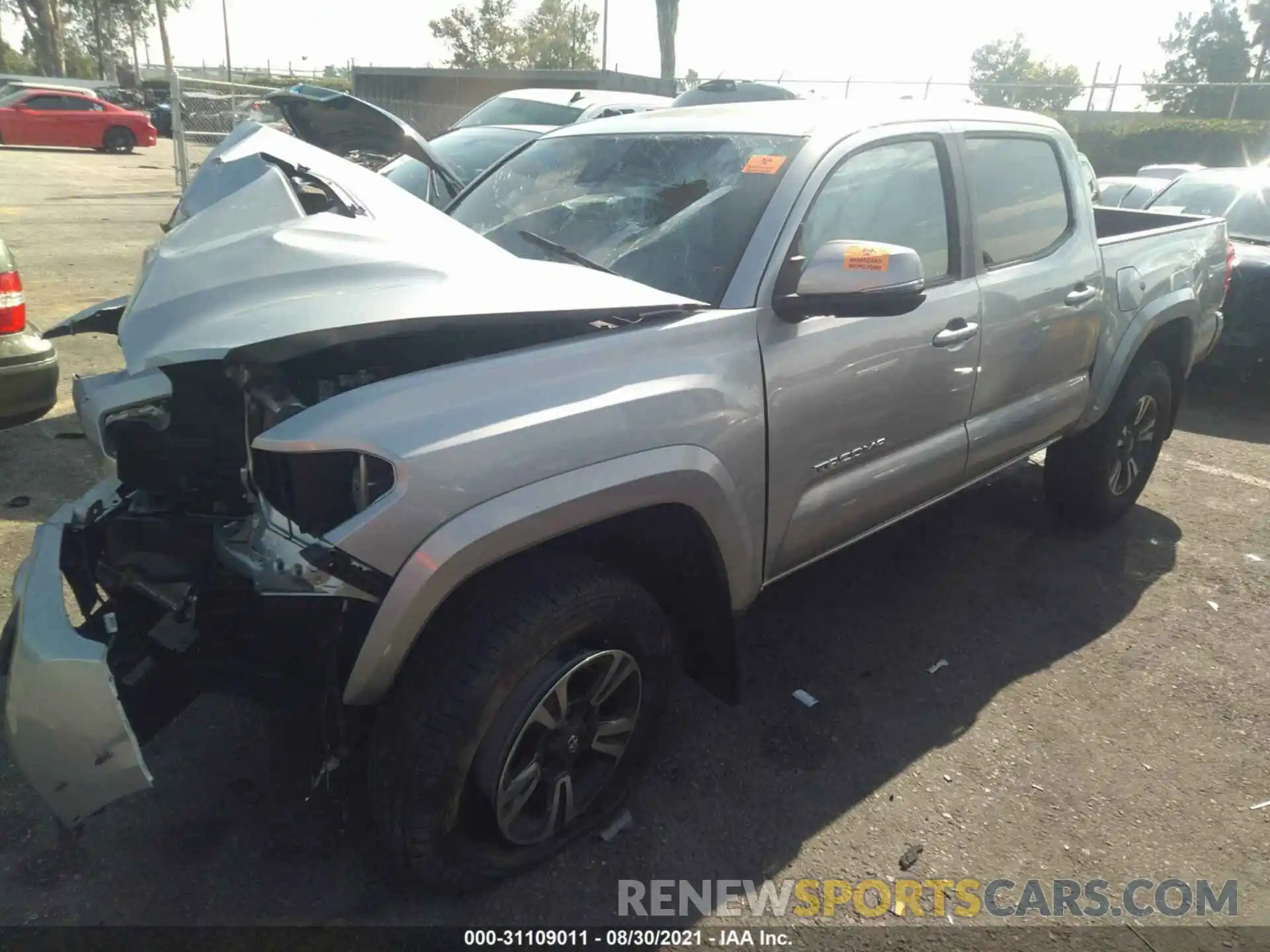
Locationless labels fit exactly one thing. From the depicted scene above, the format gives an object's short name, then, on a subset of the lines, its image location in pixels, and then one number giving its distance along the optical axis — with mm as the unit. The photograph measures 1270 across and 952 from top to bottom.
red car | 24062
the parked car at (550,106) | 8648
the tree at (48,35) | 43125
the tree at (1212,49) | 46438
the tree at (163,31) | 43875
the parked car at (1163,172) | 12484
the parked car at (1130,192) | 9727
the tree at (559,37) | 51719
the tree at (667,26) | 28625
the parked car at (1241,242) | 6582
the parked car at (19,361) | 4027
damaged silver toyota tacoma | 1911
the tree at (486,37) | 50406
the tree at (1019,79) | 22297
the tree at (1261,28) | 46250
